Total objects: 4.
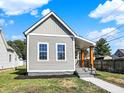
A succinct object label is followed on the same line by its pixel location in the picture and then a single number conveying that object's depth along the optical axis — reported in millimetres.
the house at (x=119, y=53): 30547
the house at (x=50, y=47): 8748
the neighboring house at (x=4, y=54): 12364
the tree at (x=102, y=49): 38314
